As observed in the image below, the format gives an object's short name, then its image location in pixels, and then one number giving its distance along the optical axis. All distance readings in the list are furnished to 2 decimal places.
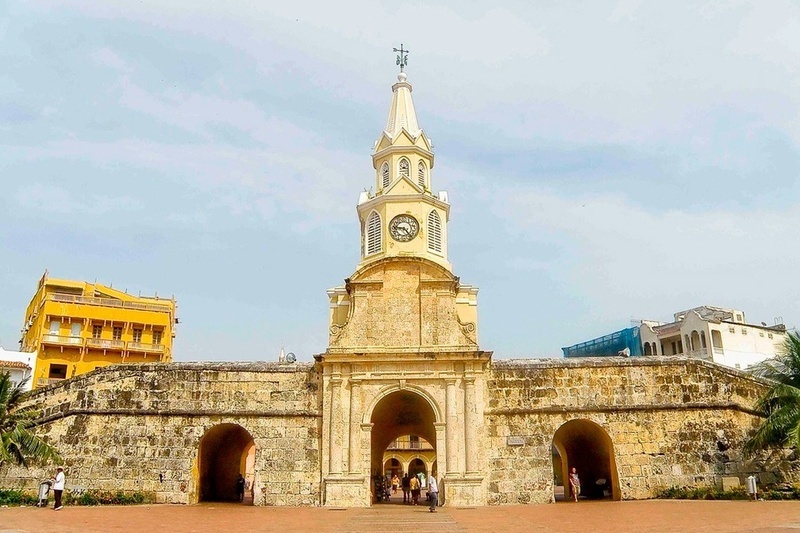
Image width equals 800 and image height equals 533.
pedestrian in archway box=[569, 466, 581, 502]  26.78
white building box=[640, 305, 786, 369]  50.03
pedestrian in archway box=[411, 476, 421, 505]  29.22
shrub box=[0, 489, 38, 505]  24.84
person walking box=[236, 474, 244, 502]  32.78
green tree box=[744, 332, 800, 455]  23.98
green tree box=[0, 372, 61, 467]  22.97
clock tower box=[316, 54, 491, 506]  26.30
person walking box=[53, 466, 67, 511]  23.02
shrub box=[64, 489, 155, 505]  25.33
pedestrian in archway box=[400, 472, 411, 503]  31.47
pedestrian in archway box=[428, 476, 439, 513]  23.72
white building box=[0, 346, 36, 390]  47.50
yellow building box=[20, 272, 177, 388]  51.03
